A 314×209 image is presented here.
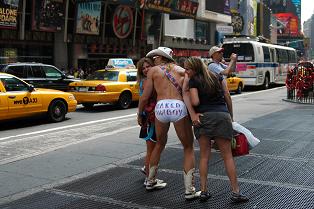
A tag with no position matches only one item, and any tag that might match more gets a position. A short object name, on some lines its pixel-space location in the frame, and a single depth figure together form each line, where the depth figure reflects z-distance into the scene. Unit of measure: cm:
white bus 2664
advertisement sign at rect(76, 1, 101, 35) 3120
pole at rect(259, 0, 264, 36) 8104
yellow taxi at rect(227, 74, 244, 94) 2342
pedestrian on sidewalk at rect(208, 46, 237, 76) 604
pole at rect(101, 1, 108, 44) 3381
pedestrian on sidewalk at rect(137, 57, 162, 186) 588
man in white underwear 539
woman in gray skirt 514
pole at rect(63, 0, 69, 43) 2914
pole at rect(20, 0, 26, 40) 2661
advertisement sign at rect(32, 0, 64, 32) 2769
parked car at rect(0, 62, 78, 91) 1717
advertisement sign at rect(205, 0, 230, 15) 5047
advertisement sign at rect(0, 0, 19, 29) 2466
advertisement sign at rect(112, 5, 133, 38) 3506
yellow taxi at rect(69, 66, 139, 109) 1574
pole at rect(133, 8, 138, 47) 3688
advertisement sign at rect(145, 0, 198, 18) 3401
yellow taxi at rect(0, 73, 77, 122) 1155
